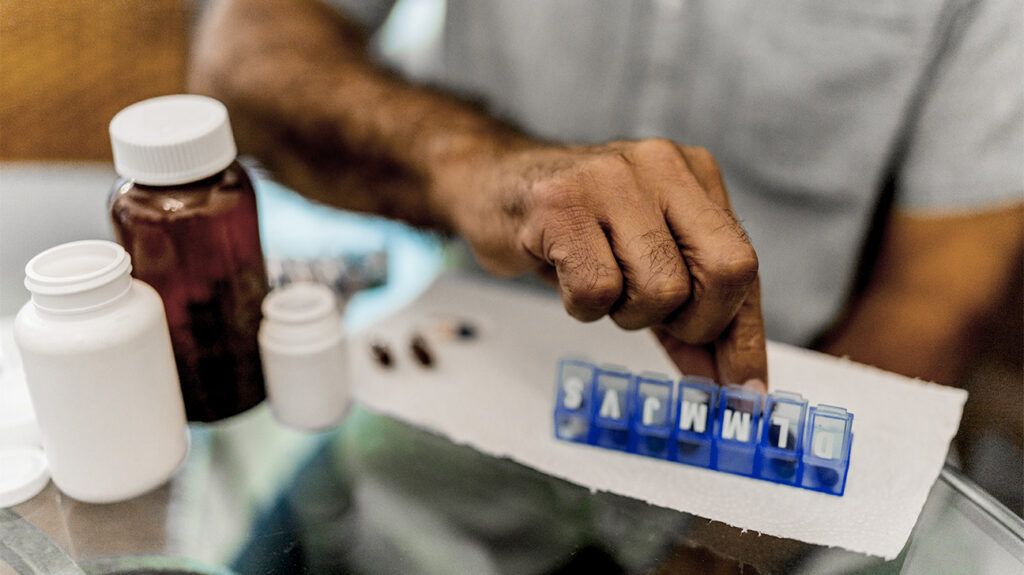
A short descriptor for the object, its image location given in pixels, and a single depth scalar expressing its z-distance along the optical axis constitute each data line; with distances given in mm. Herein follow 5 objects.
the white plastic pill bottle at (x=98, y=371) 401
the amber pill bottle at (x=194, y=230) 436
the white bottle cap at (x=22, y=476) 467
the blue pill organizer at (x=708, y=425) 462
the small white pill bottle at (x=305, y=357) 494
